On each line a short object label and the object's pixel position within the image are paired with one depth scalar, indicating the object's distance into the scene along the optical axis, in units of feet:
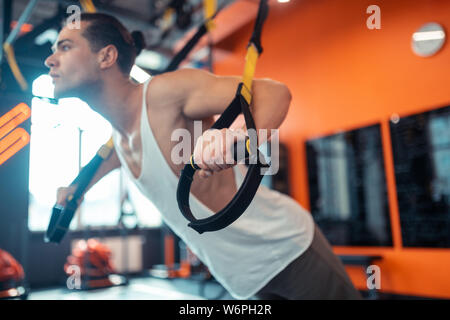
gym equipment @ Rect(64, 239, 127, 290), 13.47
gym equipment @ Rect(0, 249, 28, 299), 7.93
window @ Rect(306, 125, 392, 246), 11.39
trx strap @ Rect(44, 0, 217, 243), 3.71
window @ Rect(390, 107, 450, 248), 9.75
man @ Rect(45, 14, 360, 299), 3.21
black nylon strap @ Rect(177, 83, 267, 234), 1.99
